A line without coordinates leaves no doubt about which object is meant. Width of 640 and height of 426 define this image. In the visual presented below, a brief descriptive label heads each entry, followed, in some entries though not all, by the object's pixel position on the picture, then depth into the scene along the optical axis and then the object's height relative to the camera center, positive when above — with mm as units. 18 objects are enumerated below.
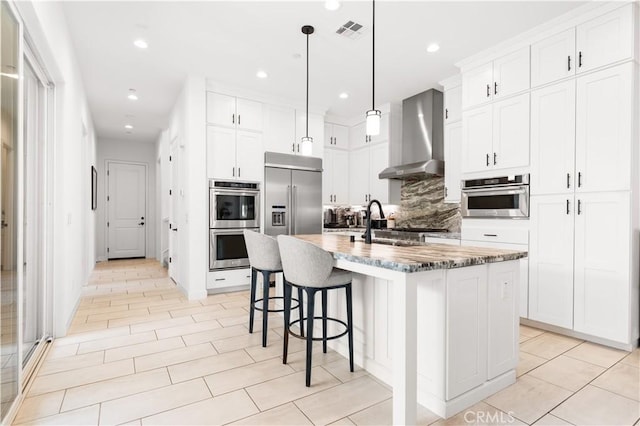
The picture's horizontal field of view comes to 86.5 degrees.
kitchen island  1554 -593
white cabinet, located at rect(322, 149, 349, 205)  5805 +591
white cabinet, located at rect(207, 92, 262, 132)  4379 +1315
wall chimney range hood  4510 +1037
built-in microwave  3225 +141
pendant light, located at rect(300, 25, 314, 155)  3306 +632
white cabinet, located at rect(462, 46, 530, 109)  3264 +1354
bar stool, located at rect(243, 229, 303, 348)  2625 -378
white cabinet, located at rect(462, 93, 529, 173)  3254 +768
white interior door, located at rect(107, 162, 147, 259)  7766 +19
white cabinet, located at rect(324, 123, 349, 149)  5906 +1321
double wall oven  4359 -117
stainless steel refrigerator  4844 +244
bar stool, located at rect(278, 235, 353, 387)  2012 -388
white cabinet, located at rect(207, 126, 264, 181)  4375 +751
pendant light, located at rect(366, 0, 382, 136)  2523 +676
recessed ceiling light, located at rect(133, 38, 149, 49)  3360 +1668
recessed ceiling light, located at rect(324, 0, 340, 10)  2691 +1652
